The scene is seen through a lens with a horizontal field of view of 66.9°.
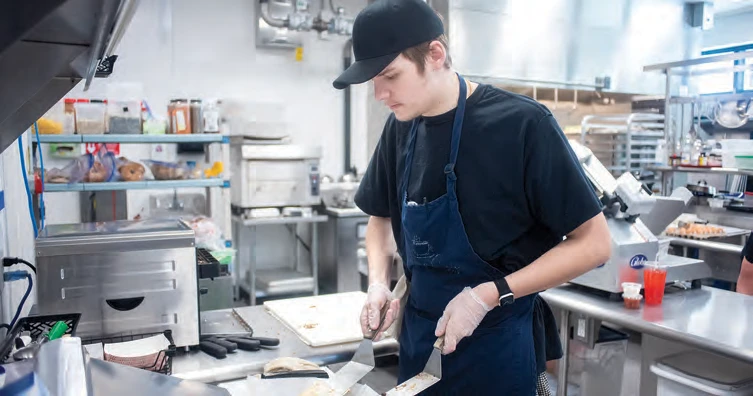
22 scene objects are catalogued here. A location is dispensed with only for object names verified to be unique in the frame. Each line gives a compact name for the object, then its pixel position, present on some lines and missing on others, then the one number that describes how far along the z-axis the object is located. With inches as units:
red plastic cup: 90.9
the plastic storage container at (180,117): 139.9
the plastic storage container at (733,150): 169.4
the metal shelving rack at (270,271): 209.5
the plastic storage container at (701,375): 79.5
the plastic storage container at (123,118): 135.2
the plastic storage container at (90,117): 130.9
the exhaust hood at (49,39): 26.5
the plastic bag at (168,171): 141.9
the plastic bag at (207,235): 146.4
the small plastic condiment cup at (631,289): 89.4
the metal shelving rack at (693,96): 164.6
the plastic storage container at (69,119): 130.3
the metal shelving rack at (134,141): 127.5
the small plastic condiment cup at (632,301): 89.1
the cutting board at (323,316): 69.7
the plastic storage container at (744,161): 167.5
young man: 54.2
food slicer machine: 92.5
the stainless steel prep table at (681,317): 75.1
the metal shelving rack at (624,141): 214.1
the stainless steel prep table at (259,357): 60.9
